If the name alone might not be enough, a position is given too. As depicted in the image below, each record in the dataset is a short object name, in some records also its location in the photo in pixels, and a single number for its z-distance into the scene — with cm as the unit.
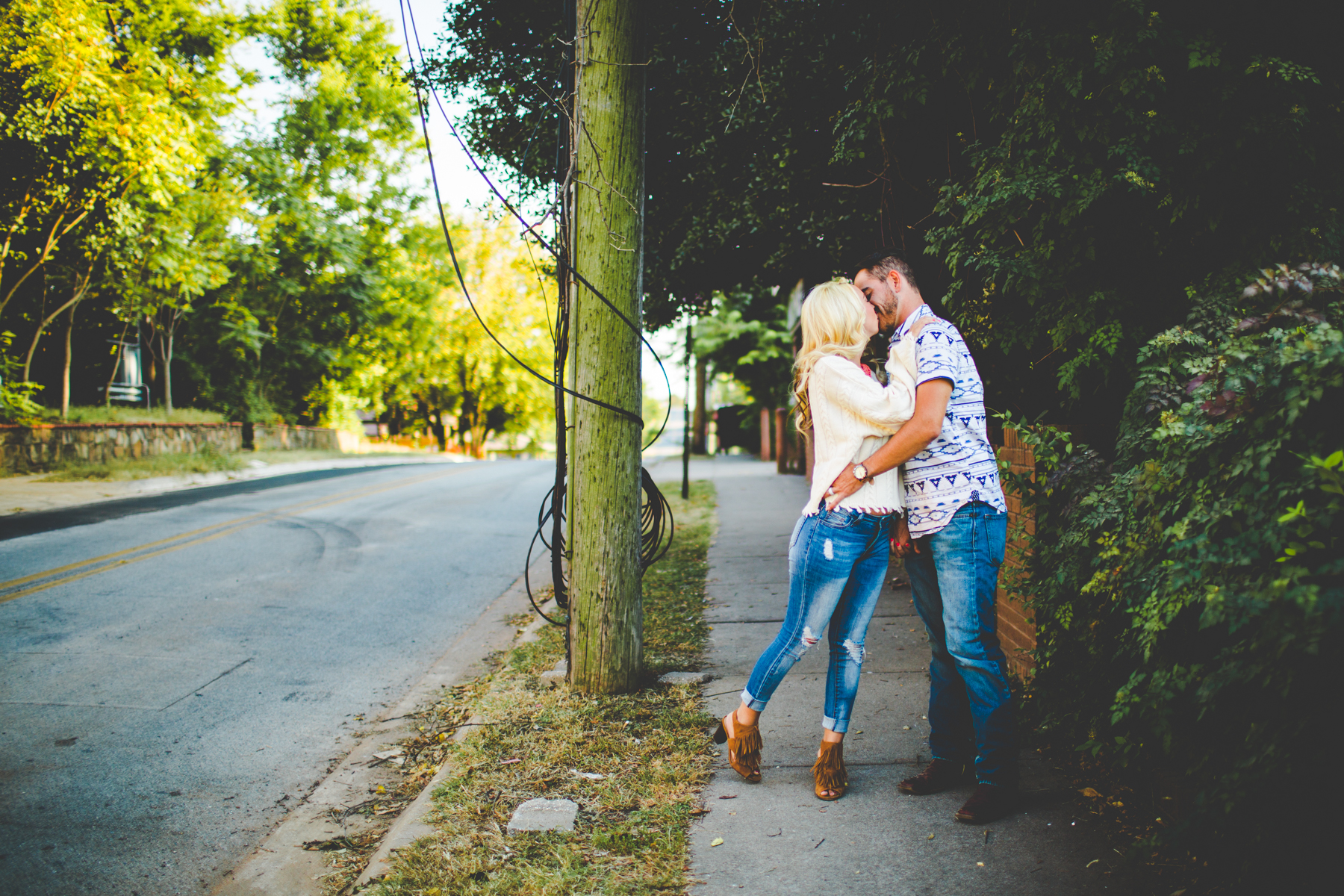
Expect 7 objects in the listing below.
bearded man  283
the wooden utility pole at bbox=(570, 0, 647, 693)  408
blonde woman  293
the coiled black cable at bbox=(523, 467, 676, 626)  480
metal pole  1080
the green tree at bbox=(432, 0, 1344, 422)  327
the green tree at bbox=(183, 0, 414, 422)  2236
